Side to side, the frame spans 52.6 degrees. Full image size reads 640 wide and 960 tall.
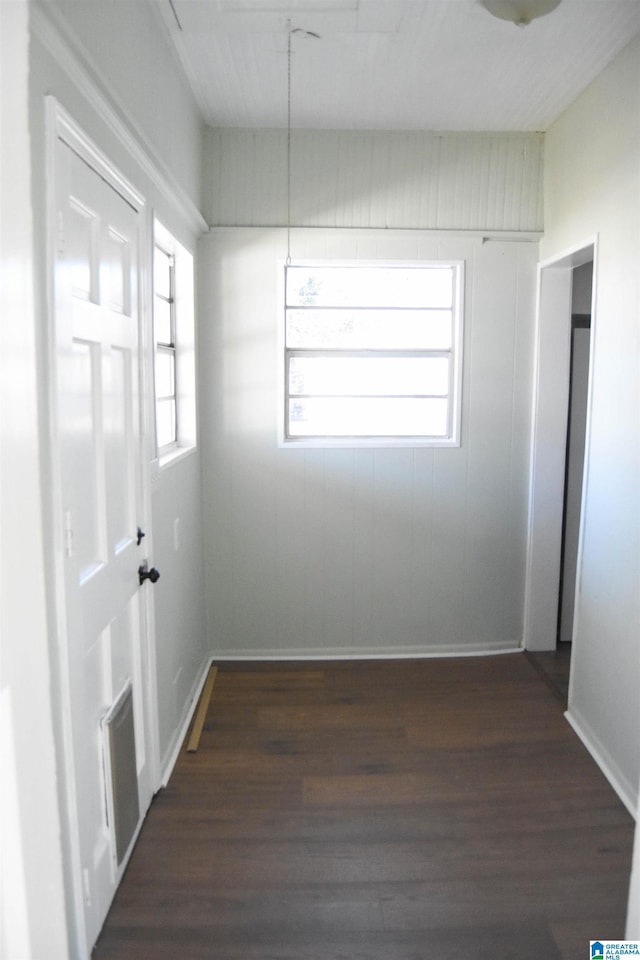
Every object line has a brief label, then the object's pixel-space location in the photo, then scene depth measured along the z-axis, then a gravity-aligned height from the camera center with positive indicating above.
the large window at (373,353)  3.59 +0.28
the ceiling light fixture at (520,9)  2.21 +1.36
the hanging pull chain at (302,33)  2.47 +1.42
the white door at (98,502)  1.56 -0.28
